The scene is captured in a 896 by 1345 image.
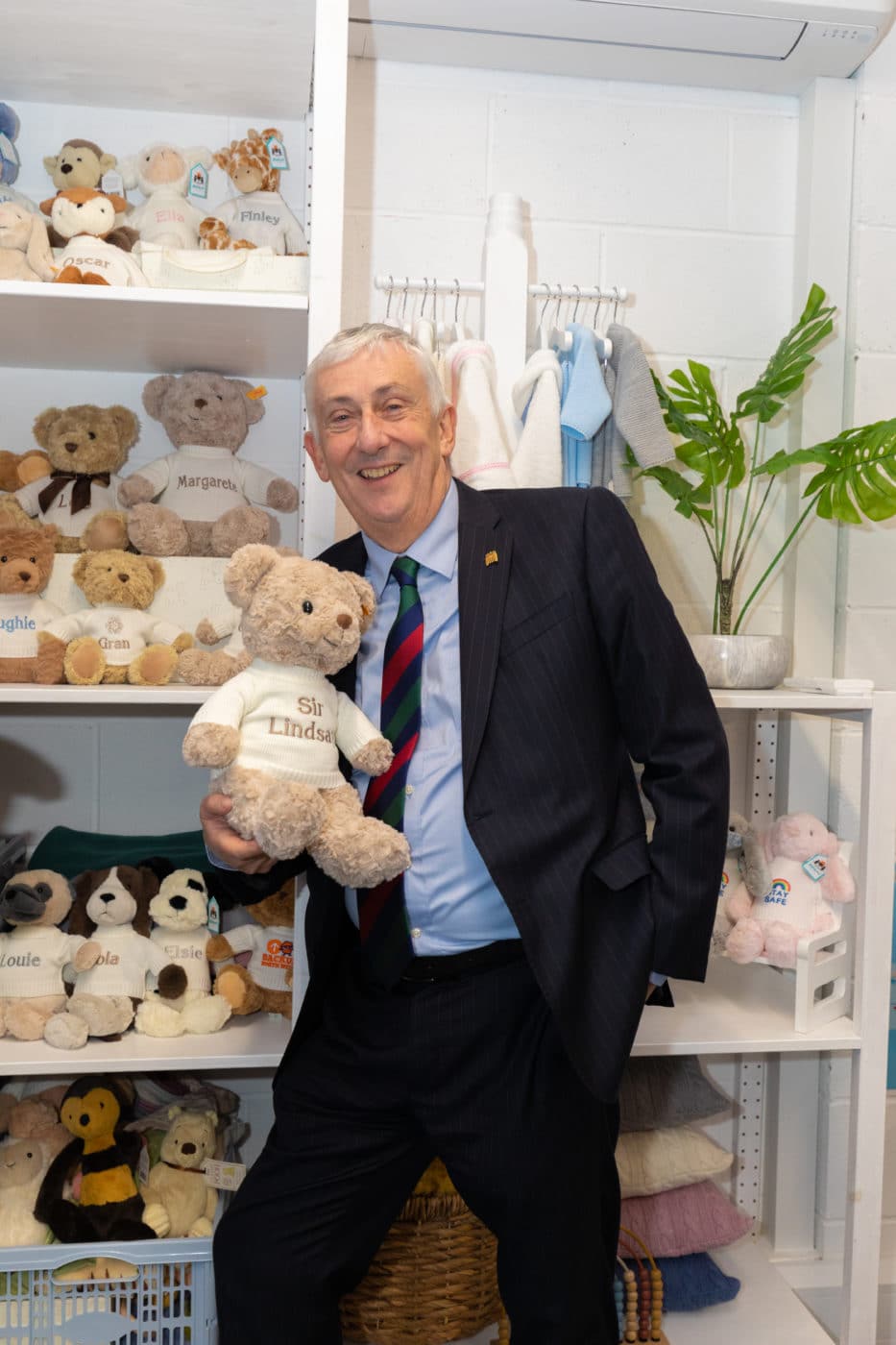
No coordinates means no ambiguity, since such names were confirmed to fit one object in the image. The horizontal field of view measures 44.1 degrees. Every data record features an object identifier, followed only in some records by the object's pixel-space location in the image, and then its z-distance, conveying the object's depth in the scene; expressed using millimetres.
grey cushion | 1813
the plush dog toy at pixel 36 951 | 1592
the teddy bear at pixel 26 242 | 1615
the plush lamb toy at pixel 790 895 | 1695
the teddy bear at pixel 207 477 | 1739
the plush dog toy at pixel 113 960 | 1554
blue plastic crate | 1520
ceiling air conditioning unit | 1814
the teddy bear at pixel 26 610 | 1554
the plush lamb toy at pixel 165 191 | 1730
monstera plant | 1690
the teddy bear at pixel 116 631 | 1569
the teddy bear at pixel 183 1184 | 1606
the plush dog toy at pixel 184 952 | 1599
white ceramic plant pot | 1690
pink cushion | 1777
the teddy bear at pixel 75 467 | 1767
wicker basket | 1524
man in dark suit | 1274
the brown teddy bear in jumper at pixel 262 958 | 1655
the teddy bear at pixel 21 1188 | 1560
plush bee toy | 1567
